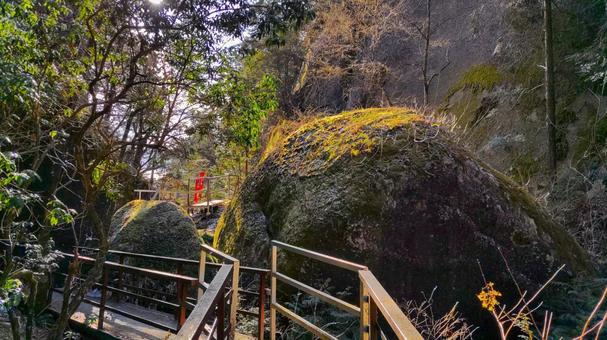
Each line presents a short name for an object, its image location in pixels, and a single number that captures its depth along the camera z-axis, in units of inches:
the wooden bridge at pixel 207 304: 74.8
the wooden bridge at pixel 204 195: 784.1
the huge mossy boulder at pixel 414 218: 216.7
